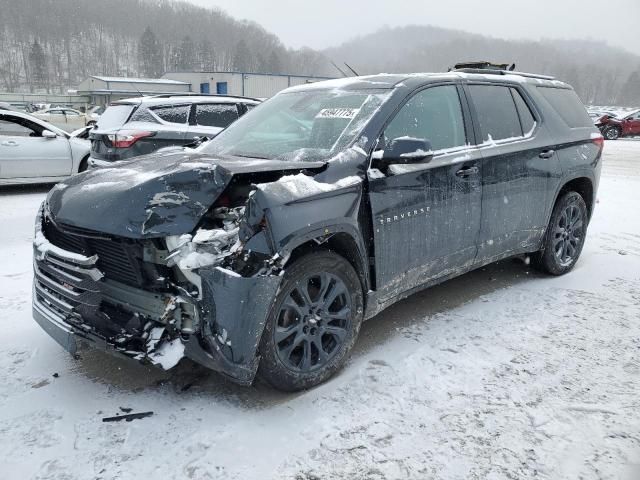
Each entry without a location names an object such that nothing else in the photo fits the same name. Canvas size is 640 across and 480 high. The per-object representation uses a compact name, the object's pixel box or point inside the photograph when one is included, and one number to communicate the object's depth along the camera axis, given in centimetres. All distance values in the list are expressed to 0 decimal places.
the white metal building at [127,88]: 6044
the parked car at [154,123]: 764
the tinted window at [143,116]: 797
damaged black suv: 256
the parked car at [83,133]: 1179
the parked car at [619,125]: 2658
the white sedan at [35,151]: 914
